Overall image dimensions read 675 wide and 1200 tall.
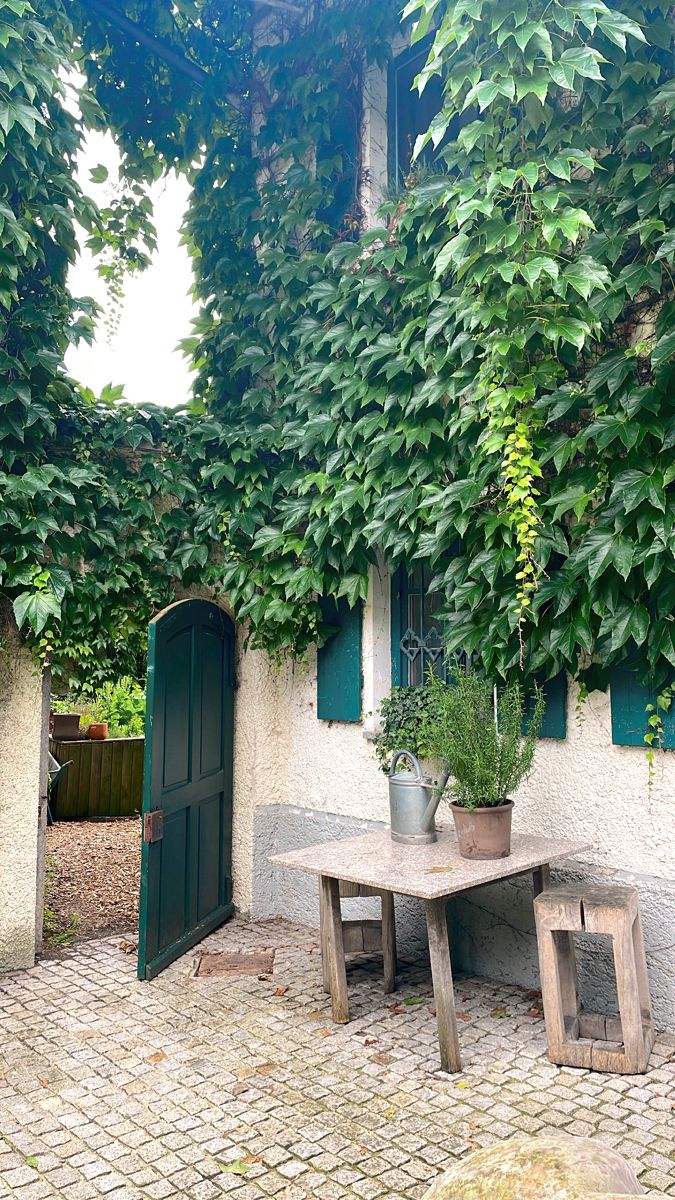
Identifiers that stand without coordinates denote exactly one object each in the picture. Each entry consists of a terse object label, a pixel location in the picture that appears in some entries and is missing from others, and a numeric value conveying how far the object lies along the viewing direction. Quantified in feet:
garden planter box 32.73
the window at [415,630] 17.53
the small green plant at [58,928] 18.78
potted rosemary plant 13.03
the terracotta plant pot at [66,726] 35.50
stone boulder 4.58
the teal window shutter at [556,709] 14.56
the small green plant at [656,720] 12.96
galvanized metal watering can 14.35
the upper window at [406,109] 18.35
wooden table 12.13
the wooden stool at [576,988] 11.95
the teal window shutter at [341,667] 18.30
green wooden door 16.46
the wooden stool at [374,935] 14.93
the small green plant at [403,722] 16.14
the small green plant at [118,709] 39.58
